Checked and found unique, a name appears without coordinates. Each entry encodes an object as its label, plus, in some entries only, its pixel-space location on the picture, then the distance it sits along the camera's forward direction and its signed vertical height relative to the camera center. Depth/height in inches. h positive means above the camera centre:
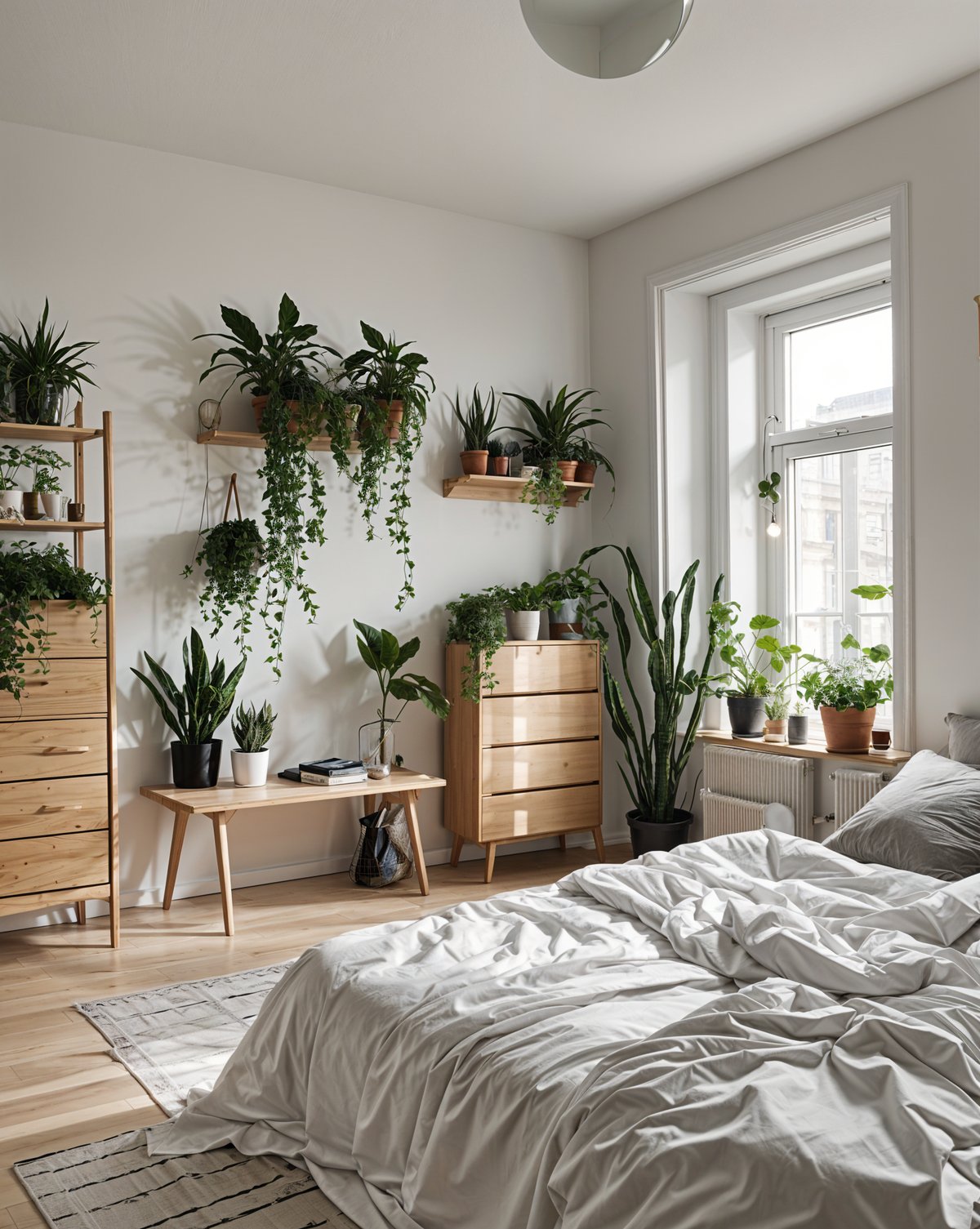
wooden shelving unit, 138.4 -19.3
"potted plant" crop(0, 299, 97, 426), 144.9 +32.6
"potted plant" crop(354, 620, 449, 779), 176.2 -10.2
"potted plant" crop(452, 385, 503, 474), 186.4 +32.8
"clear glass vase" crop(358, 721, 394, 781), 170.1 -21.2
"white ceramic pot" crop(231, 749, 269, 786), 161.3 -22.2
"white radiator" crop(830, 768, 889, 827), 152.3 -24.9
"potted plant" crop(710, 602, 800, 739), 176.4 -9.3
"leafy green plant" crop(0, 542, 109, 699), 135.4 +3.0
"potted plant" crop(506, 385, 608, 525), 190.5 +30.4
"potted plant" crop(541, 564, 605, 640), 192.7 +2.3
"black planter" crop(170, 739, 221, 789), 157.9 -21.3
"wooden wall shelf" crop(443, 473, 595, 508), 187.2 +23.0
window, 172.4 +24.9
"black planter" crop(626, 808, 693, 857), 182.1 -36.9
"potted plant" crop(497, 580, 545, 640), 185.5 +1.2
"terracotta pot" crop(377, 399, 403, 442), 174.4 +32.8
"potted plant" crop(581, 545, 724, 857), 182.7 -16.8
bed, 55.1 -27.3
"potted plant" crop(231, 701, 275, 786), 161.5 -19.1
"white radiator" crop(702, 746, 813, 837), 164.4 -26.0
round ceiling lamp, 74.9 +41.3
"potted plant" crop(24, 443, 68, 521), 146.1 +18.4
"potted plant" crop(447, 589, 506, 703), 177.6 -2.9
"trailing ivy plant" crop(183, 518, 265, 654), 164.7 +7.6
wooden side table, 149.9 -25.9
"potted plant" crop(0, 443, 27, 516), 143.3 +20.1
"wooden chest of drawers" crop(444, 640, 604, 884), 179.8 -22.3
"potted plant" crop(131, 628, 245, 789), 158.4 -13.8
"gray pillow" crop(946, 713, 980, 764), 133.3 -15.8
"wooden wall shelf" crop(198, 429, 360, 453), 165.2 +27.7
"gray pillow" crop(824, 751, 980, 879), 110.5 -22.7
